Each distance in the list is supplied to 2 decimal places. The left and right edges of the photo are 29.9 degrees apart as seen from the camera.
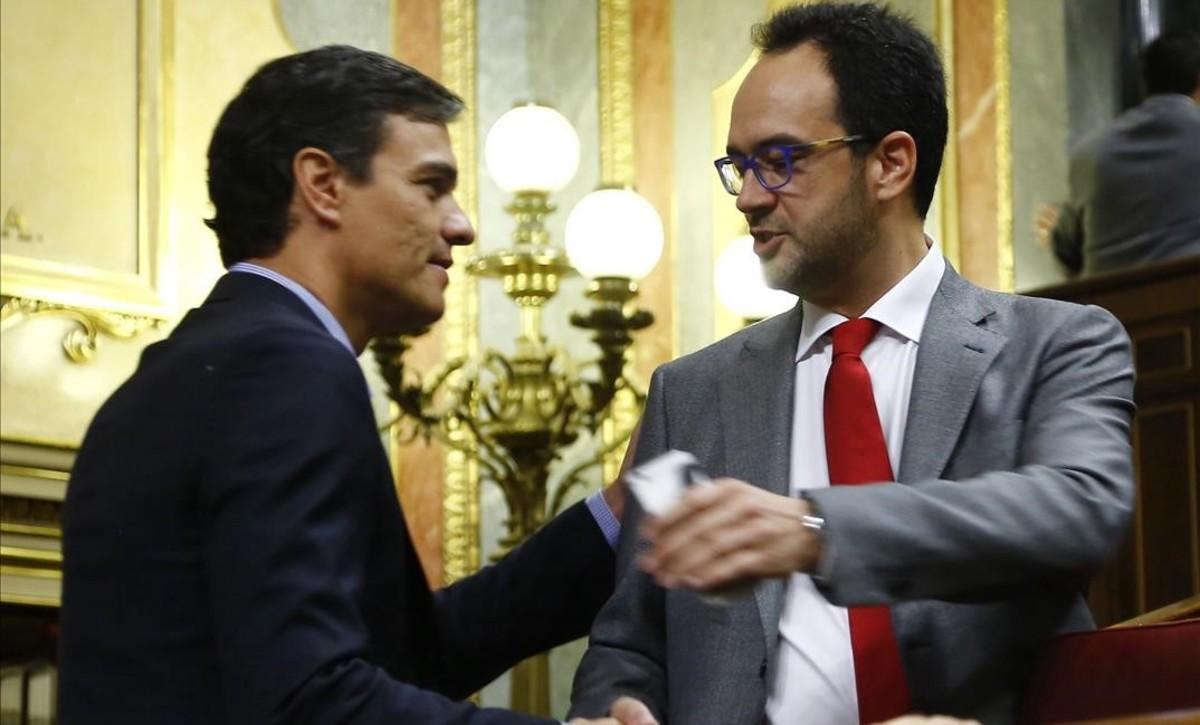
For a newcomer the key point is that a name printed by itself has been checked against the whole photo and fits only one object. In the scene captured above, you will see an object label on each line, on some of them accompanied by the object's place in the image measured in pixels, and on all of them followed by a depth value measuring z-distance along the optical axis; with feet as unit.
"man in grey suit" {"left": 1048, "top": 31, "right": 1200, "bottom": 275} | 19.30
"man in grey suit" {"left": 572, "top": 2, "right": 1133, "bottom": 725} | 7.98
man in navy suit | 7.89
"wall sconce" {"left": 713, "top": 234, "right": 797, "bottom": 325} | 19.19
